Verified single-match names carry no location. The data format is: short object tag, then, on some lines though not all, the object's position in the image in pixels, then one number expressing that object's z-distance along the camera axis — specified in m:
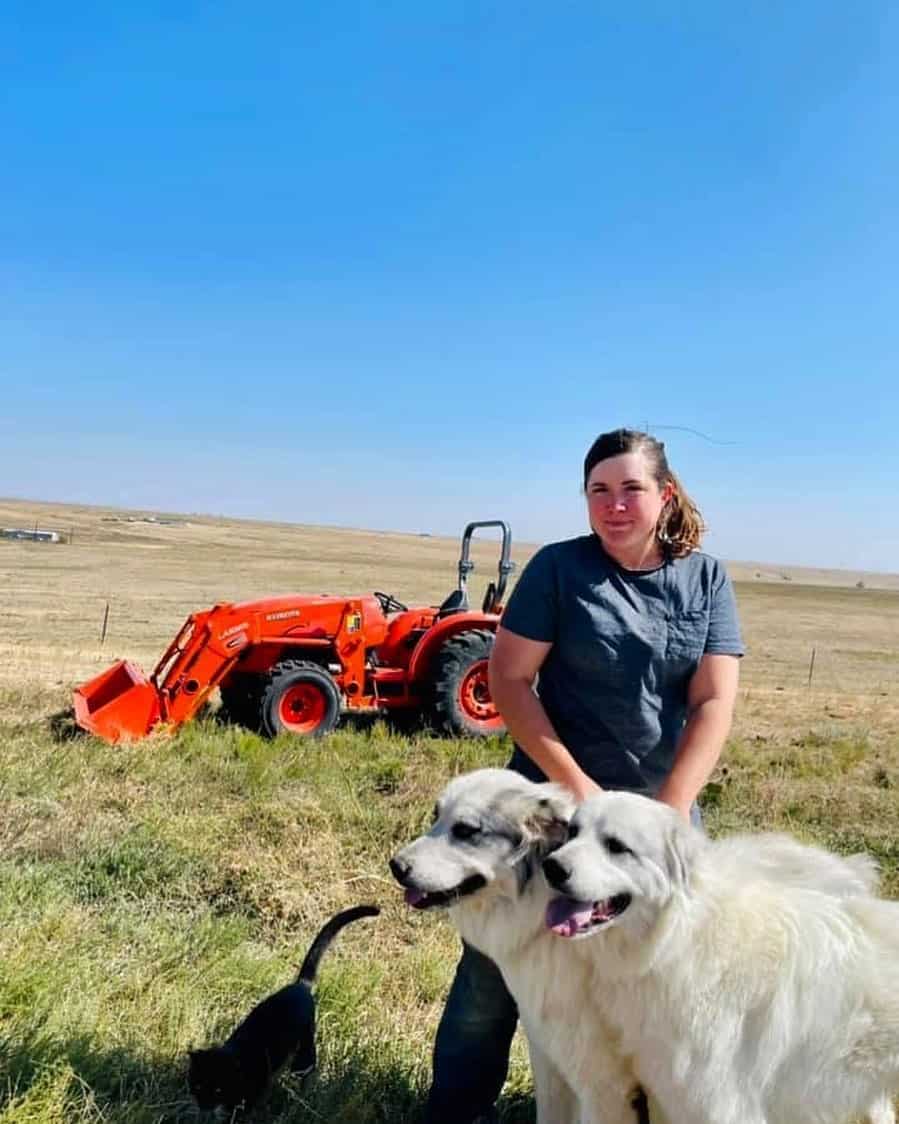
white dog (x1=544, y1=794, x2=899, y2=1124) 2.62
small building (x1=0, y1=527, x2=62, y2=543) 55.99
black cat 3.23
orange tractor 9.13
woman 3.11
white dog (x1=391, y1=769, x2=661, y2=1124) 2.83
